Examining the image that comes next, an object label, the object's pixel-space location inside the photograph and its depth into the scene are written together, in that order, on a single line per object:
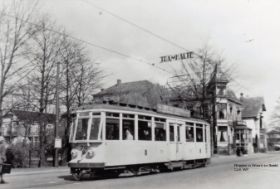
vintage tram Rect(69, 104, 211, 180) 14.77
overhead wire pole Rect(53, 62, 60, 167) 24.09
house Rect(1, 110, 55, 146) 25.83
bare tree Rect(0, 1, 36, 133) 23.89
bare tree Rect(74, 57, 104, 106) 29.15
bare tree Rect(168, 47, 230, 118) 37.16
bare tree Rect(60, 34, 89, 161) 28.36
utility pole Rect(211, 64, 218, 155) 37.16
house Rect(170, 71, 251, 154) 51.25
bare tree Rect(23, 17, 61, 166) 26.27
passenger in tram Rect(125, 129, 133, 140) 15.82
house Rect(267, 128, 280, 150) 85.32
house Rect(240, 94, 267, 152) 65.55
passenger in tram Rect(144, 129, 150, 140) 16.92
